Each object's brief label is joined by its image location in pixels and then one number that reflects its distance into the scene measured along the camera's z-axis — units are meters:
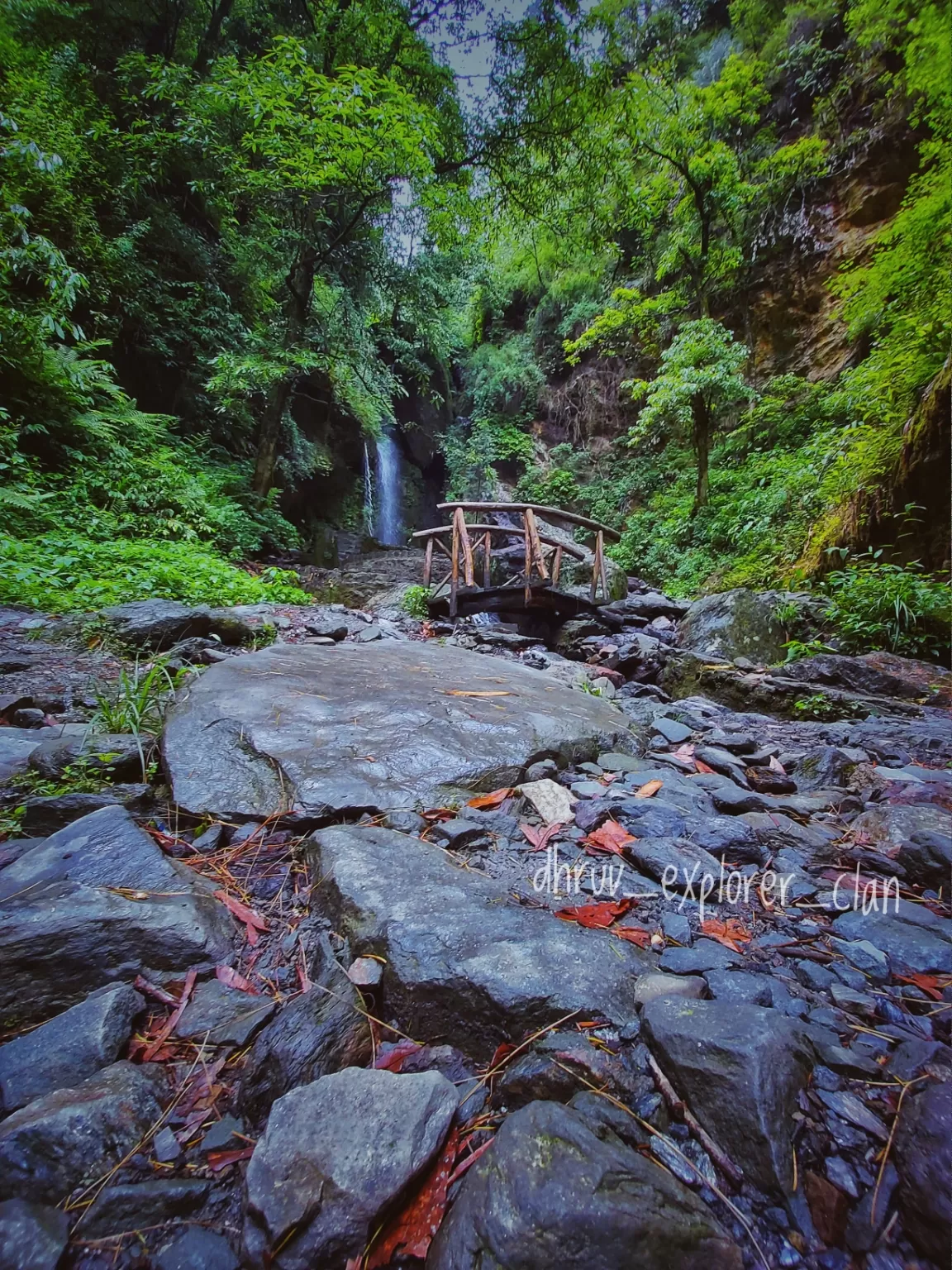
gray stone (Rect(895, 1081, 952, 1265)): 0.58
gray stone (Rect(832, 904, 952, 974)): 1.05
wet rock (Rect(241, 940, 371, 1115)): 0.80
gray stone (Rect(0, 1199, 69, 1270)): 0.55
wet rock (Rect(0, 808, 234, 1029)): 0.91
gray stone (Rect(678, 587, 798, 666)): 4.93
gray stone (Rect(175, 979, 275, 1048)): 0.89
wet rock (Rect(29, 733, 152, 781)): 1.60
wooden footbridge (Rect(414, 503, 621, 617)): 6.27
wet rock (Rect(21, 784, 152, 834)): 1.38
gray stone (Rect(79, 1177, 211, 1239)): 0.60
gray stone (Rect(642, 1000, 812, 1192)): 0.67
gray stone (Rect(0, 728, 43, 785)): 1.64
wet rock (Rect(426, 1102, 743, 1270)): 0.55
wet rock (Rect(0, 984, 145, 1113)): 0.76
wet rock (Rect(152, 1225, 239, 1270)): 0.58
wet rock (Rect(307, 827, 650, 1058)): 0.89
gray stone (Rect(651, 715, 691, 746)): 2.67
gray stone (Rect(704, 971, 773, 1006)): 0.94
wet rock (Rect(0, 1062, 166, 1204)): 0.63
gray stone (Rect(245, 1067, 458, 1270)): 0.59
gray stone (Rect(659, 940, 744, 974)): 1.02
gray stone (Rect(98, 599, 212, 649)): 3.32
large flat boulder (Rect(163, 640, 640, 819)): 1.57
